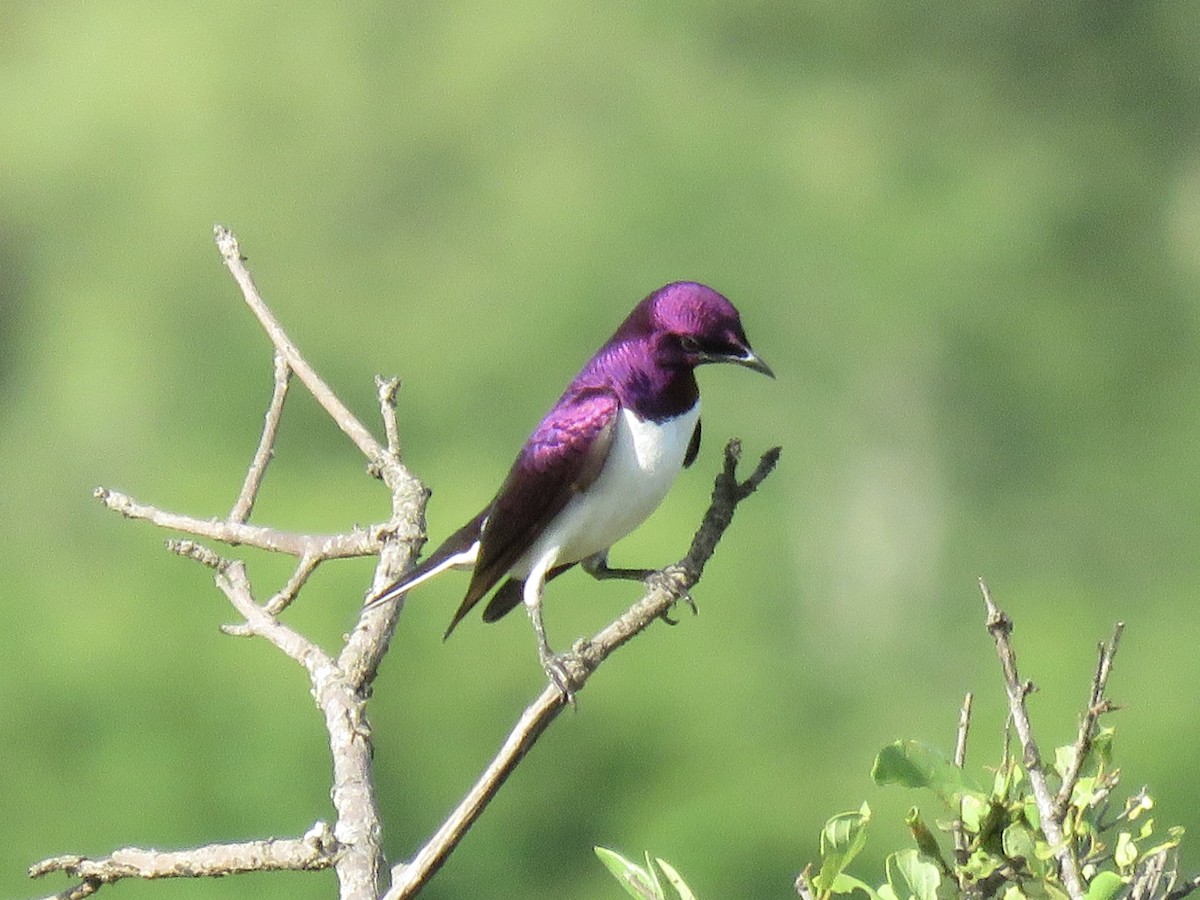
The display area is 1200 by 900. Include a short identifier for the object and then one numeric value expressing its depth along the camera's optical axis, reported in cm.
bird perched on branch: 856
